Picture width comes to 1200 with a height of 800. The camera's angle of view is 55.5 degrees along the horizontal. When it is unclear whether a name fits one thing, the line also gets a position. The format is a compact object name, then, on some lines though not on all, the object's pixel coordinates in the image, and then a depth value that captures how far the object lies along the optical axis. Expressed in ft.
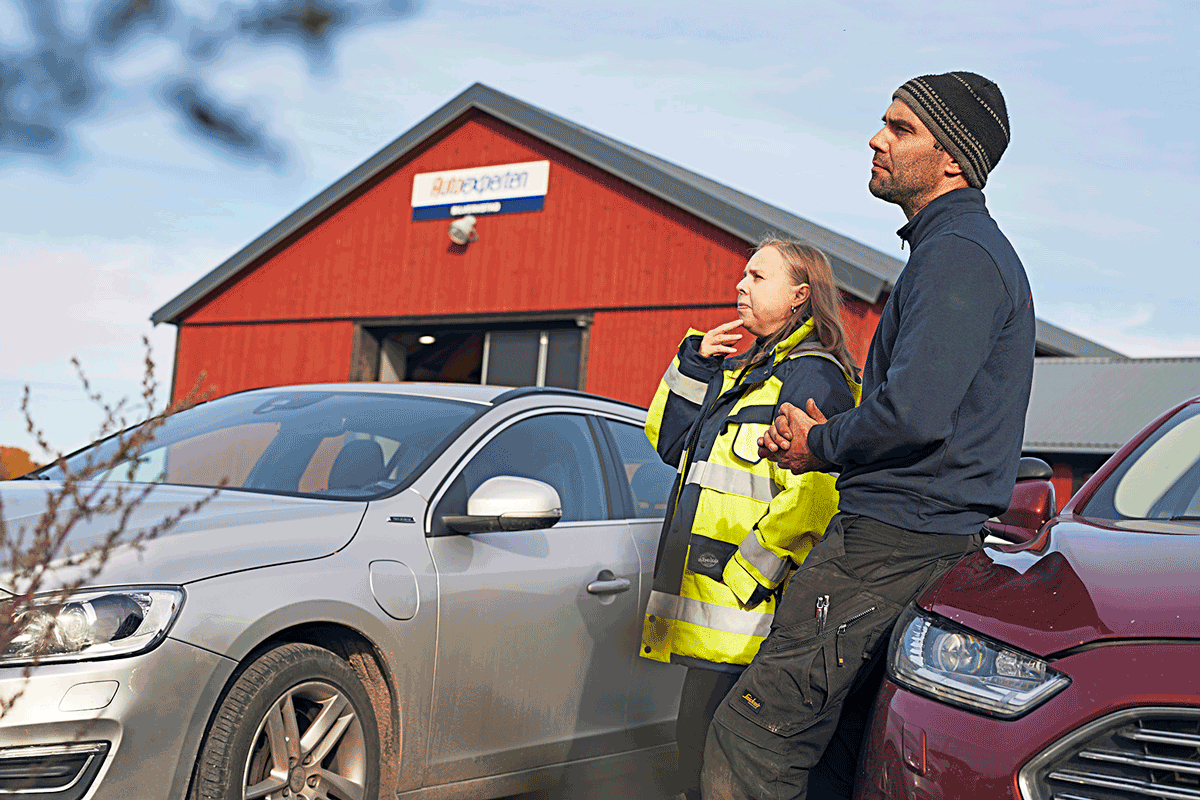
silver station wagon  8.52
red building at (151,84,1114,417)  53.78
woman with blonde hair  10.09
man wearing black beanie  8.01
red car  6.66
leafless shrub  5.14
